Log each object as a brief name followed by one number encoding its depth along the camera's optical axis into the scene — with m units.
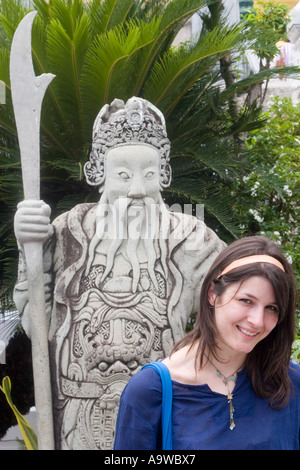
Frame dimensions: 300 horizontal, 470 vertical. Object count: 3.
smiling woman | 1.94
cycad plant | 5.94
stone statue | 3.64
